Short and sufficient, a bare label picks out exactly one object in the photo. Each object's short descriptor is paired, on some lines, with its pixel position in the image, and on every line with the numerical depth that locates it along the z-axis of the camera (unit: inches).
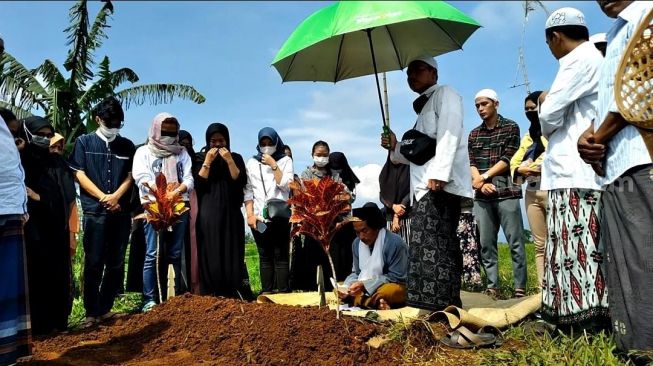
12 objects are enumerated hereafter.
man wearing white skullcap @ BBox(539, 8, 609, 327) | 123.0
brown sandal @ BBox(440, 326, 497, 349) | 134.3
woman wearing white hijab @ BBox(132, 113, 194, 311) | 206.4
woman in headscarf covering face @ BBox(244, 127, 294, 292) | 236.5
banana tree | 462.3
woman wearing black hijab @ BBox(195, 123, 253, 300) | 225.8
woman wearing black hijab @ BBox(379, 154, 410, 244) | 231.9
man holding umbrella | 151.6
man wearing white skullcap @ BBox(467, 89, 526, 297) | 211.2
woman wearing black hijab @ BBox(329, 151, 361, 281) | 265.7
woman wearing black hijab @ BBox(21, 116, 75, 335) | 183.8
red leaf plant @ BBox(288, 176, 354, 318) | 153.6
